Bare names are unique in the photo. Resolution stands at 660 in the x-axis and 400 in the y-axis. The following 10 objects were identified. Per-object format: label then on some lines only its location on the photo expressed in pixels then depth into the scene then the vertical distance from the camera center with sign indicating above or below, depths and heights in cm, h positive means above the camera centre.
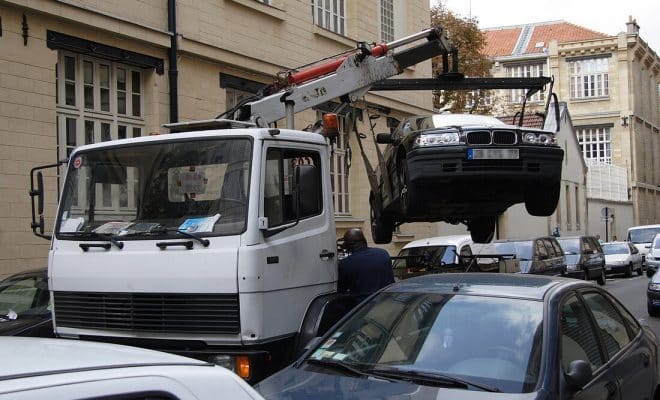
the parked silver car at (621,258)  2817 -230
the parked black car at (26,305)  728 -99
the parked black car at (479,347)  417 -91
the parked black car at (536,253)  1606 -120
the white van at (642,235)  3417 -174
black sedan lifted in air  755 +38
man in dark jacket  675 -62
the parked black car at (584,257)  2202 -178
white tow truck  537 -27
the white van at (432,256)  934 -79
